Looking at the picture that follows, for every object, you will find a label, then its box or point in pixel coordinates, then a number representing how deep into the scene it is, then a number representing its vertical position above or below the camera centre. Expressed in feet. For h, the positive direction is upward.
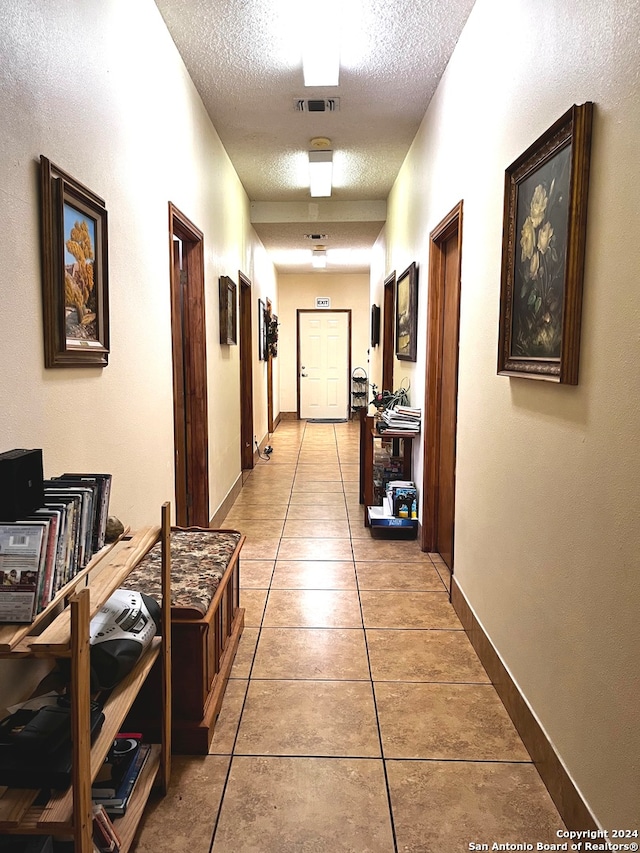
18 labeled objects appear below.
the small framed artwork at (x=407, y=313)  13.74 +1.30
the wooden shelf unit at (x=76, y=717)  3.33 -2.27
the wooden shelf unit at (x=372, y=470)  13.26 -2.73
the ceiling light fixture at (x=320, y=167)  14.37 +5.17
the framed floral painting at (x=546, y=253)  4.91 +1.11
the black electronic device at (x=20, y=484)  3.62 -0.78
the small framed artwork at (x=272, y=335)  27.58 +1.40
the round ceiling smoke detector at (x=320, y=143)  13.99 +5.42
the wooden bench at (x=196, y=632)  6.07 -2.99
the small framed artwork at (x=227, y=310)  14.11 +1.35
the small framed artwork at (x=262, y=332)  22.99 +1.31
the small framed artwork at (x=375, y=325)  22.66 +1.57
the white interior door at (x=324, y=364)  34.65 +0.00
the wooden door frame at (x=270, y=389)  28.27 -1.25
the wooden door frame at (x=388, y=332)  19.93 +1.12
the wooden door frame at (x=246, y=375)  19.12 -0.40
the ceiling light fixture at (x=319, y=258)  26.35 +5.20
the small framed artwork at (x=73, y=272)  5.15 +0.89
